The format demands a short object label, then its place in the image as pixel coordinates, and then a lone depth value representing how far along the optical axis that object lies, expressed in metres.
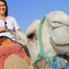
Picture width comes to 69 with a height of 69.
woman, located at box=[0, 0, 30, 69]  3.18
